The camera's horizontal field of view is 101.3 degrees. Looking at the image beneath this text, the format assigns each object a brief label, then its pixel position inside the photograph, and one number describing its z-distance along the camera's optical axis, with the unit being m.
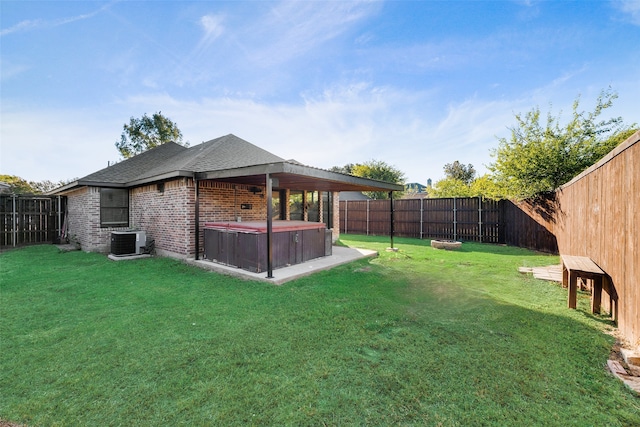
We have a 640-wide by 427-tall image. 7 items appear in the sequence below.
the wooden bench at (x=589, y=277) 3.58
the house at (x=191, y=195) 7.02
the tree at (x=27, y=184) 23.58
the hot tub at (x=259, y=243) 5.77
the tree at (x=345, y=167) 42.78
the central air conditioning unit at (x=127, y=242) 7.84
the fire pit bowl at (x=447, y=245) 9.73
